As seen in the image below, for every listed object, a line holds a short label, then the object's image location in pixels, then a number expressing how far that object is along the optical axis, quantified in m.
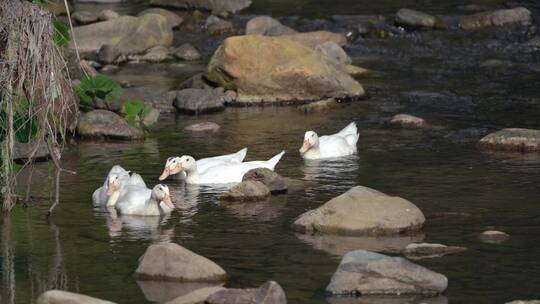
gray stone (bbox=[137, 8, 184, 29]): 30.31
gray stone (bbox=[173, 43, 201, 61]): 26.50
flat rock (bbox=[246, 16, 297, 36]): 28.06
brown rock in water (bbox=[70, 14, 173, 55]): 26.73
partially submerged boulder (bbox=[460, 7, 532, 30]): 28.80
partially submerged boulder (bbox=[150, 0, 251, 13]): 32.38
